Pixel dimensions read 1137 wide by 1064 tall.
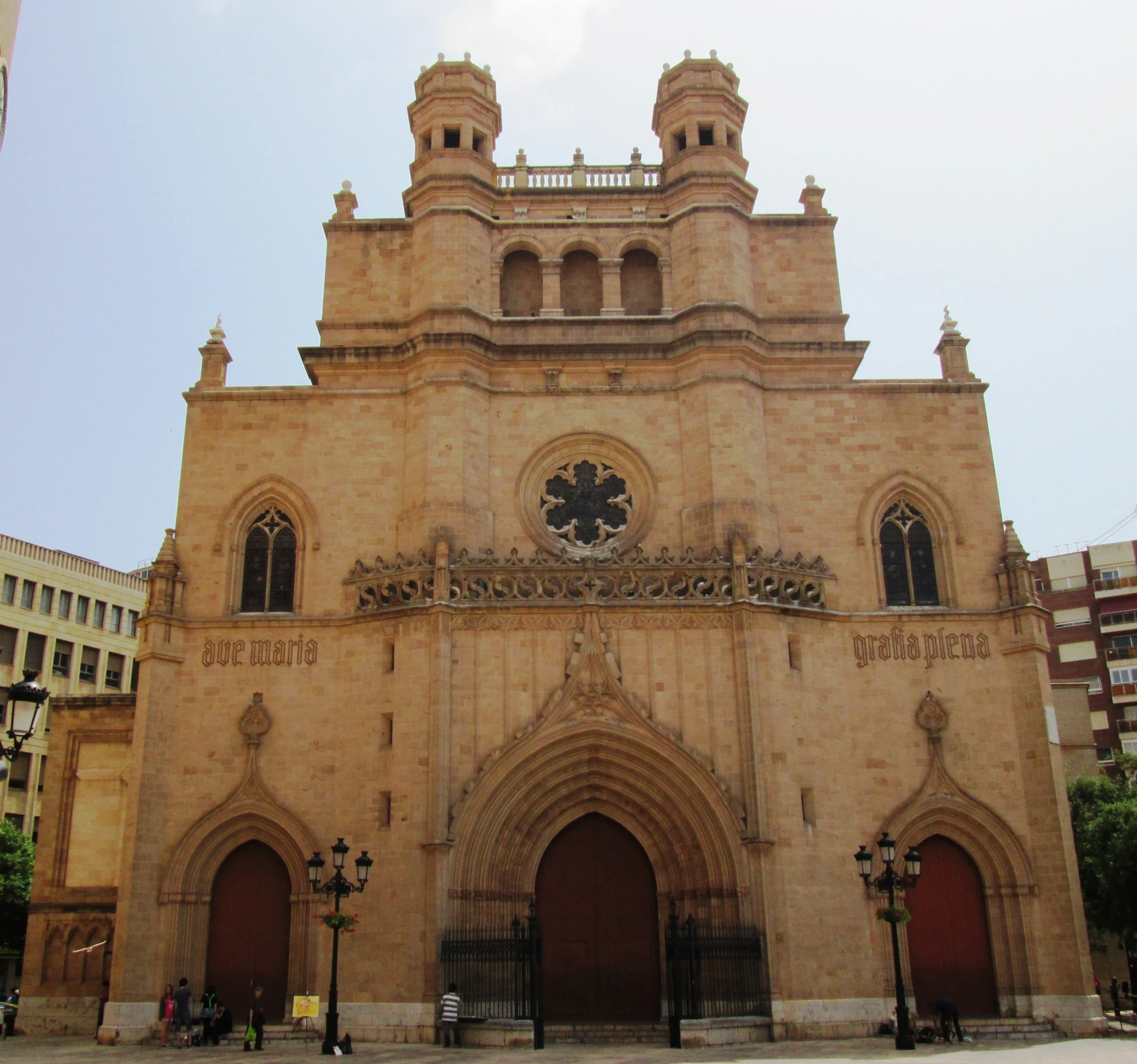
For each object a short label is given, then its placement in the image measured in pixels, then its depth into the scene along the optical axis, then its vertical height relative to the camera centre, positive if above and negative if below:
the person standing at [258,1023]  20.98 -0.89
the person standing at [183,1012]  21.69 -0.73
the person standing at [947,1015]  21.47 -0.97
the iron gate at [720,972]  21.30 -0.19
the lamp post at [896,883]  19.23 +1.17
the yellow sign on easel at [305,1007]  21.30 -0.65
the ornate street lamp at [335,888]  19.70 +1.29
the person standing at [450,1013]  20.39 -0.76
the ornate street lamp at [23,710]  12.45 +2.59
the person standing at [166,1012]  21.86 -0.72
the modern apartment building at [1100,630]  52.47 +13.93
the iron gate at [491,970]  21.44 -0.08
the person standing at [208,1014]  21.84 -0.77
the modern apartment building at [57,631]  47.34 +13.55
